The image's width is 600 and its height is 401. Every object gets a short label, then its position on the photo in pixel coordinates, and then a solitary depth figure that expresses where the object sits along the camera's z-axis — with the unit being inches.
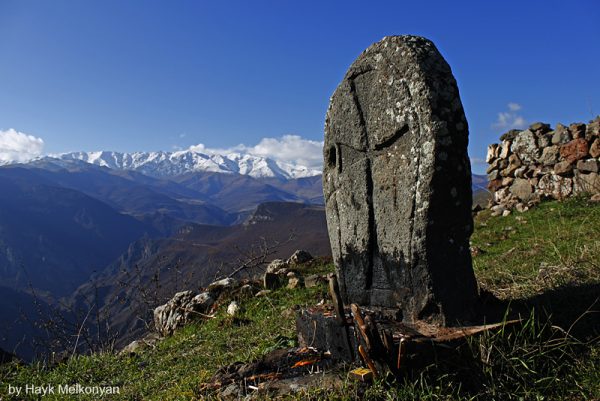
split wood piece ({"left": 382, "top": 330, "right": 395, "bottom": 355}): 138.0
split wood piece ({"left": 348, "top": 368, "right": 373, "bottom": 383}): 141.8
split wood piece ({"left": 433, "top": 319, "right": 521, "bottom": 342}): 151.5
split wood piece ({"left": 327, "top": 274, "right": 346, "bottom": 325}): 133.0
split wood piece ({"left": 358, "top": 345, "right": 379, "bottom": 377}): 140.8
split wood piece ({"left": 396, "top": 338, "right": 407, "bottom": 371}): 138.7
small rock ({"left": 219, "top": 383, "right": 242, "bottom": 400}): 151.1
